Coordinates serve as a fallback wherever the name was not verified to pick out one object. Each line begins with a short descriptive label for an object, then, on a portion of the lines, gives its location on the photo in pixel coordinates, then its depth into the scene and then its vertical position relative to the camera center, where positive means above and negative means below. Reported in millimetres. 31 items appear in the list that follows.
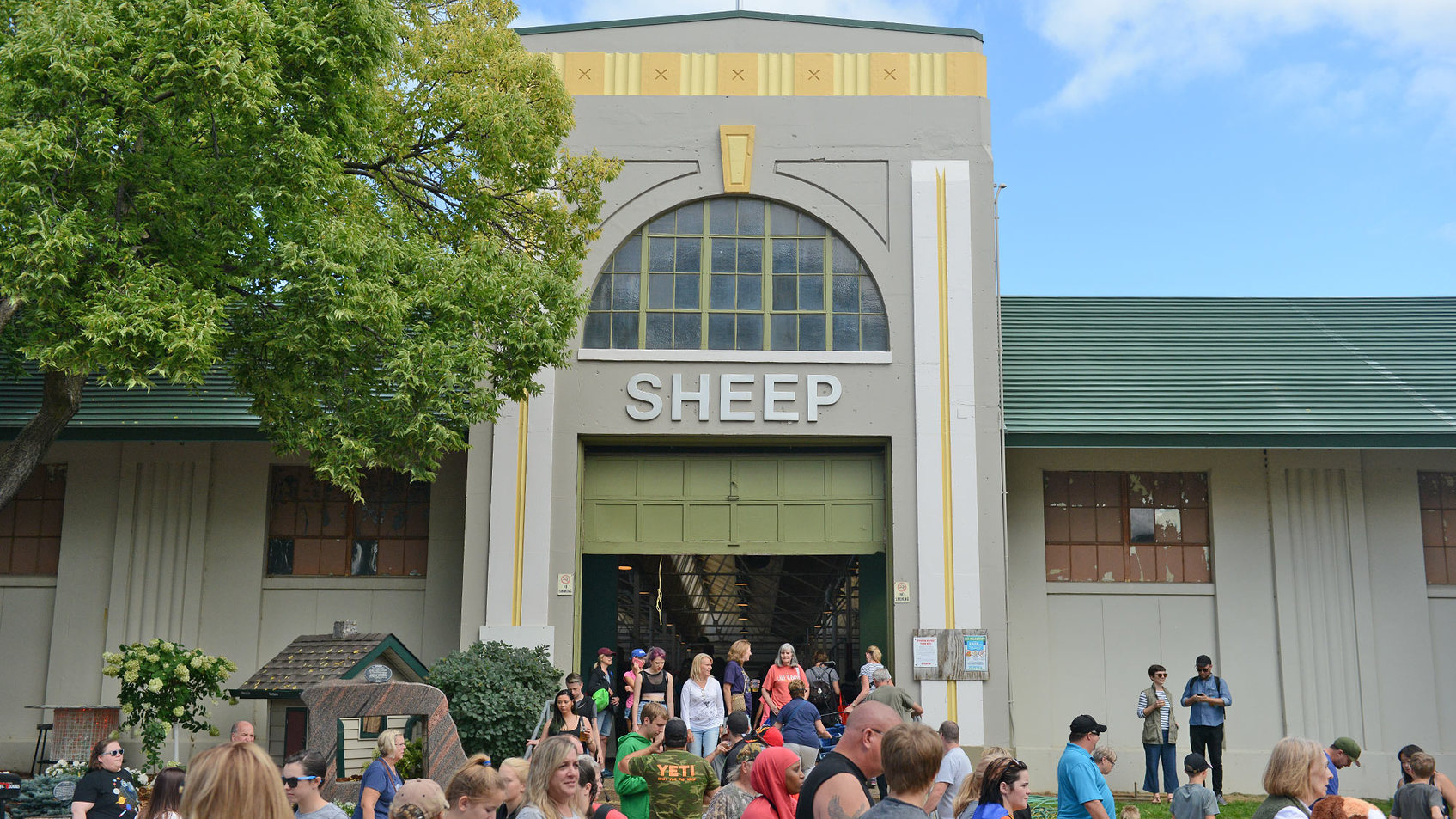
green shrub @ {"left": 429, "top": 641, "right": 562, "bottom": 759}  15305 -886
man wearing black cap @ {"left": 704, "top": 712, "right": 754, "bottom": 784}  10258 -939
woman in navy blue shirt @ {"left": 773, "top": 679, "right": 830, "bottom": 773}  12711 -969
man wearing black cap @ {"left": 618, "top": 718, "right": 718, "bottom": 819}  8586 -1023
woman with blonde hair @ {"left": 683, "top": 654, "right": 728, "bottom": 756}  14586 -947
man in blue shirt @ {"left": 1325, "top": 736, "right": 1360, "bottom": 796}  10188 -988
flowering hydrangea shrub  15906 -774
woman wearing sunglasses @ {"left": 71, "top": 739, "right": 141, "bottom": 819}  9539 -1225
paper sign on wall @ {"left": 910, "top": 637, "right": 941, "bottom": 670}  16859 -377
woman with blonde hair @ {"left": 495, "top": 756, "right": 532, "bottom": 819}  7262 -931
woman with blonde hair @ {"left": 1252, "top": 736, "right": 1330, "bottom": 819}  6992 -792
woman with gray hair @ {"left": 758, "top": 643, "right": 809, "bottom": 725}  15172 -710
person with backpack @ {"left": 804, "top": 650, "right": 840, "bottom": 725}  17766 -910
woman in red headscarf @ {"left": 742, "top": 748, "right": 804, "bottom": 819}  7219 -864
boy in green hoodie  8656 -953
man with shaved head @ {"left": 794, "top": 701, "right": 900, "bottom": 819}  6086 -692
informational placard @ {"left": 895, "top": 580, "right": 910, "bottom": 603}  17156 +401
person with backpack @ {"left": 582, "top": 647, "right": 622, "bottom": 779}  14930 -777
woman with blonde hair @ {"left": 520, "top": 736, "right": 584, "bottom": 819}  6746 -820
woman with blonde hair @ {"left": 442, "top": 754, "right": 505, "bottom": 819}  6832 -895
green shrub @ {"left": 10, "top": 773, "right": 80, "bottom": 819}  14242 -1990
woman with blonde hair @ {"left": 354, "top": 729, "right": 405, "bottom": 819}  9289 -1148
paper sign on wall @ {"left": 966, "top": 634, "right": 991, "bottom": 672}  16844 -393
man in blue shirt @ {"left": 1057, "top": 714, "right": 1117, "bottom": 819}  8438 -1047
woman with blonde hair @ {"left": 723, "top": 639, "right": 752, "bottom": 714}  15531 -676
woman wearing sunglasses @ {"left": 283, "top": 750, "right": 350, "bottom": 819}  7207 -967
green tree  11906 +3909
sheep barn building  17609 +2045
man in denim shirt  15906 -1037
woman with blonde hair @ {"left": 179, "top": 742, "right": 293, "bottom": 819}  4543 -580
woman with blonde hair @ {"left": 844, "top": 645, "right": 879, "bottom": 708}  15380 -559
